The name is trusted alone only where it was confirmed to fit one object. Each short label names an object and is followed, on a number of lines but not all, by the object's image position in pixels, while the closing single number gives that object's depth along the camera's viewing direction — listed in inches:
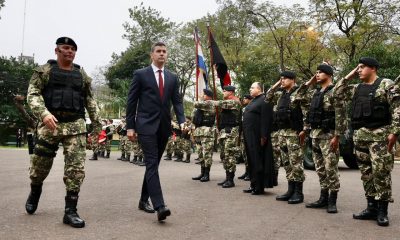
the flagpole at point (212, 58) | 362.9
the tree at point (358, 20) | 1049.5
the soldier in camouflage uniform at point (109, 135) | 730.8
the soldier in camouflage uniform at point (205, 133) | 369.4
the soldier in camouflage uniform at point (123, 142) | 663.8
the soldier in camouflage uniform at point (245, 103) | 386.3
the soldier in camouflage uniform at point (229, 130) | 335.6
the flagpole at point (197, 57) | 409.3
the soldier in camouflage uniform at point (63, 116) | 186.5
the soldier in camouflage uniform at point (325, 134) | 225.6
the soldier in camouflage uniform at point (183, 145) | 682.8
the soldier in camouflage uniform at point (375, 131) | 195.3
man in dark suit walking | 199.5
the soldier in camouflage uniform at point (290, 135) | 255.0
